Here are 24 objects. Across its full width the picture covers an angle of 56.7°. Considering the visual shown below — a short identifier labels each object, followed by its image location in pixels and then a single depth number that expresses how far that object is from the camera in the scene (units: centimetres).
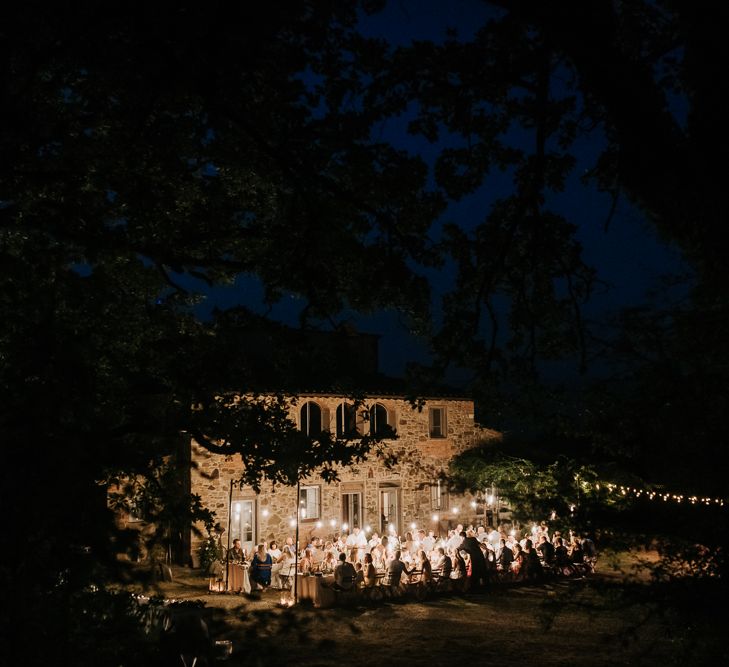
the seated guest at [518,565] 1683
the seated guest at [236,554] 1546
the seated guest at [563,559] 1247
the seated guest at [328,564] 1524
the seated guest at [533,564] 1686
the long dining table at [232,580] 1482
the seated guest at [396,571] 1480
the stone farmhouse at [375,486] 1819
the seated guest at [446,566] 1559
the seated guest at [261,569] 1488
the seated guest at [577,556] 1284
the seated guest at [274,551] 1580
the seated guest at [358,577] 1438
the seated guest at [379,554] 1579
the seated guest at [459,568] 1580
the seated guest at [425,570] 1523
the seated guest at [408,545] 1696
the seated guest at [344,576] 1413
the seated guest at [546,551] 1602
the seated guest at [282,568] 1527
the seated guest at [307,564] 1509
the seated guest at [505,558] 1659
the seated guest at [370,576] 1460
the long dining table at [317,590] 1387
